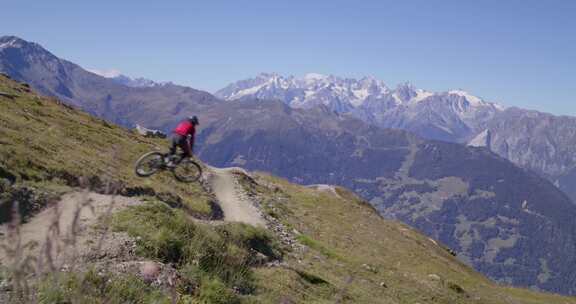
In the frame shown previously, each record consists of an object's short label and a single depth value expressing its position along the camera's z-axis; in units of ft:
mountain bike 68.85
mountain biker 65.92
